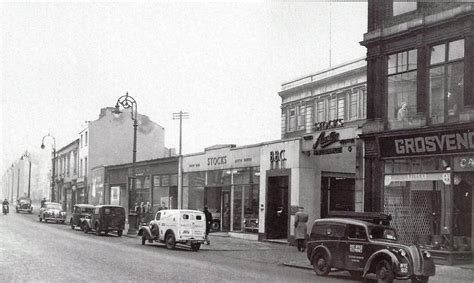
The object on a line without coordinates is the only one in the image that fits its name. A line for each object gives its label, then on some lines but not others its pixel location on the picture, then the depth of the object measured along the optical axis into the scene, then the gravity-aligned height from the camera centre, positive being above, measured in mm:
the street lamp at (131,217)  31125 -2198
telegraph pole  35600 +65
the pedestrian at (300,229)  22034 -1888
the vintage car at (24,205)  65438 -3351
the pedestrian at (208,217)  25906 -1708
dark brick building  17562 +2156
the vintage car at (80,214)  34000 -2273
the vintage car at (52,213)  44312 -2868
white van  22344 -2012
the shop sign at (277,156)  26172 +1262
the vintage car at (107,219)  30516 -2283
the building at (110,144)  58375 +3826
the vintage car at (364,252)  12945 -1716
